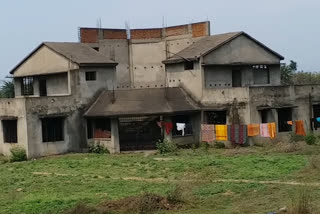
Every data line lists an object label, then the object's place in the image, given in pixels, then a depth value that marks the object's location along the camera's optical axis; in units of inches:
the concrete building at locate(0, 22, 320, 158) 1172.5
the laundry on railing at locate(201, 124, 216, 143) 1198.3
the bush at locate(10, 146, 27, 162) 1127.0
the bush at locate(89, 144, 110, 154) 1210.6
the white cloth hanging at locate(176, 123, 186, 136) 1215.9
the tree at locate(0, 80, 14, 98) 2109.1
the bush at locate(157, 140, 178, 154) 1154.0
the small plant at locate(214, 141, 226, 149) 1181.7
